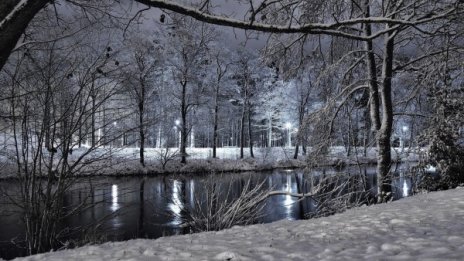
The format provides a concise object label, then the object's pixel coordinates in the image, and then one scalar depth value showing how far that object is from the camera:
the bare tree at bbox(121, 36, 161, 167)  28.77
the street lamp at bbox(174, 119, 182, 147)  33.34
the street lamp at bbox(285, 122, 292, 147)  45.00
